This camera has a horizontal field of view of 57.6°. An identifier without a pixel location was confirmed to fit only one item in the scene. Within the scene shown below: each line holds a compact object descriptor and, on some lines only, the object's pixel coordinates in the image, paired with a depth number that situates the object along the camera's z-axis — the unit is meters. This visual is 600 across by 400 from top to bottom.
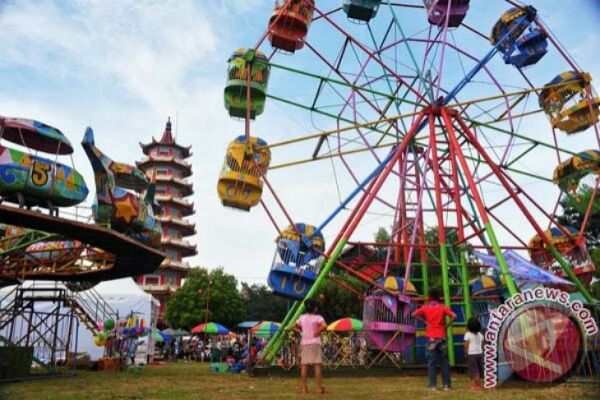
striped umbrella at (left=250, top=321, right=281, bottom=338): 16.01
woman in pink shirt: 9.12
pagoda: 62.19
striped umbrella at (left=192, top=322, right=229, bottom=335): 37.59
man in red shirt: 9.05
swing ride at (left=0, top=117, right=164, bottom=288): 11.99
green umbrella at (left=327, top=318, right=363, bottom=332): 29.42
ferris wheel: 14.34
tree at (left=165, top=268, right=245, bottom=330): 48.53
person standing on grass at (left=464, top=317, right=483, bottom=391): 9.64
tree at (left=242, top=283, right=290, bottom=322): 66.50
